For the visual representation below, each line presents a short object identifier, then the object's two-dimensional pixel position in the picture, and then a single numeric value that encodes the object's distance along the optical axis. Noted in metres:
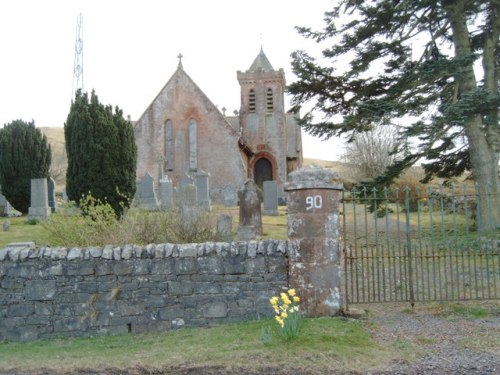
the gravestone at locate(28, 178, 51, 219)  18.78
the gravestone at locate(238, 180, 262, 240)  13.84
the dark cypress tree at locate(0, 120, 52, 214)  21.53
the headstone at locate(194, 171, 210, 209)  21.94
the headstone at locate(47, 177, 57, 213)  21.85
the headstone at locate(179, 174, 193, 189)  23.73
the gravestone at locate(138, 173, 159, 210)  22.48
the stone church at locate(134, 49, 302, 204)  33.66
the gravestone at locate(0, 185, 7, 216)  22.41
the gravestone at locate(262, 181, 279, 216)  21.23
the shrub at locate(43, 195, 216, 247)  9.10
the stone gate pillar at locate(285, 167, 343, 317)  7.29
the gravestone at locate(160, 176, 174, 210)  22.21
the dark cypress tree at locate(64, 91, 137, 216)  14.23
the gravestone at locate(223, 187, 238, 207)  29.06
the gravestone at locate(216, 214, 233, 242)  10.59
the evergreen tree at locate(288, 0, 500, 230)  13.54
